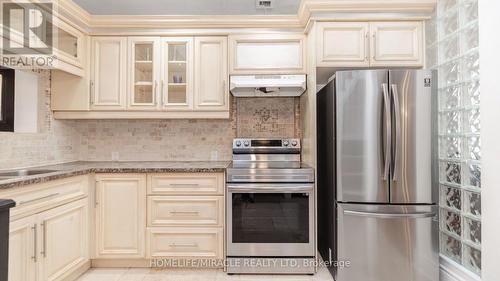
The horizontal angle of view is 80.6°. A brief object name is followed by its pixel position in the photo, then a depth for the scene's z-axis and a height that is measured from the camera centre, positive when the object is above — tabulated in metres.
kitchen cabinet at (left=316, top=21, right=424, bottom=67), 2.62 +0.89
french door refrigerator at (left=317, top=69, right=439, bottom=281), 2.26 -0.24
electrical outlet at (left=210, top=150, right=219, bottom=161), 3.31 -0.13
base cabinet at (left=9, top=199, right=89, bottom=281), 1.80 -0.70
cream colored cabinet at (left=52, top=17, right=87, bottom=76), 2.61 +0.90
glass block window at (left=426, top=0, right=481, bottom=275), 2.01 +0.10
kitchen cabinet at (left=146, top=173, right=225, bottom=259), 2.62 -0.64
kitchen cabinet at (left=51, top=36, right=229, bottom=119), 2.97 +0.61
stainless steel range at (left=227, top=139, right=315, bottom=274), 2.54 -0.66
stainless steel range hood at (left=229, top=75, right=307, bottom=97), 2.80 +0.58
